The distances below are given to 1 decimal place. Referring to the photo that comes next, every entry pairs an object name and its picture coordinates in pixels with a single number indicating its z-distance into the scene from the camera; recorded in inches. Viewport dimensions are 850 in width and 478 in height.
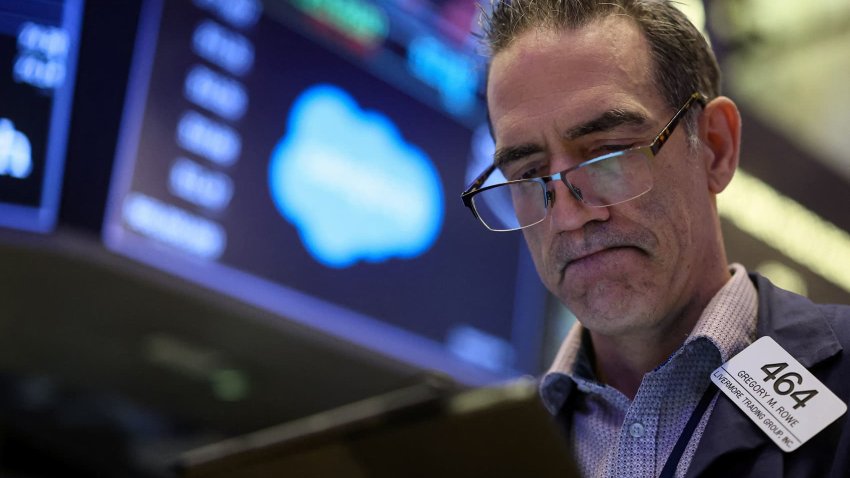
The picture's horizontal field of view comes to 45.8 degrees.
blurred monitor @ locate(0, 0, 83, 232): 97.4
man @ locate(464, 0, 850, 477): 48.4
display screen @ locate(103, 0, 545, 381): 104.0
